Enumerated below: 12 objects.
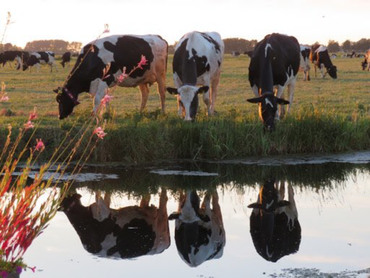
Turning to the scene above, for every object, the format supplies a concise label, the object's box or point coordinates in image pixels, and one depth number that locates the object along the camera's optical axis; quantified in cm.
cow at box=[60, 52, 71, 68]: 5303
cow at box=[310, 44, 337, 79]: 3444
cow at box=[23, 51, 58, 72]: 4634
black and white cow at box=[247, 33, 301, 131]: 1436
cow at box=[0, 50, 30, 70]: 5396
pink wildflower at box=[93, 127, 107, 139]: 553
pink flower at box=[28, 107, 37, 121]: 523
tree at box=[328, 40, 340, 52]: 12588
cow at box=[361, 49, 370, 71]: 4602
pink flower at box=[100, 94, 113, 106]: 553
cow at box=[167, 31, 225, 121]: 1486
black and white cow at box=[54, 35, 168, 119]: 1606
